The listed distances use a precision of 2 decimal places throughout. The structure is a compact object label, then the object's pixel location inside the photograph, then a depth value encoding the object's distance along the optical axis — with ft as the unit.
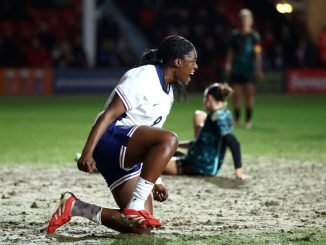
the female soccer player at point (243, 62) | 61.00
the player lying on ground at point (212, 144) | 35.29
